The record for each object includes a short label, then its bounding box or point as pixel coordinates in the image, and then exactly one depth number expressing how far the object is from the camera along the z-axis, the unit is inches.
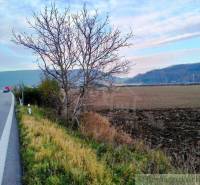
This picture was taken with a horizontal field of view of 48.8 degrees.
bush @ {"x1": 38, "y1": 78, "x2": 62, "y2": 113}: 580.2
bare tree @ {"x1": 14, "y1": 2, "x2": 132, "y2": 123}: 460.7
